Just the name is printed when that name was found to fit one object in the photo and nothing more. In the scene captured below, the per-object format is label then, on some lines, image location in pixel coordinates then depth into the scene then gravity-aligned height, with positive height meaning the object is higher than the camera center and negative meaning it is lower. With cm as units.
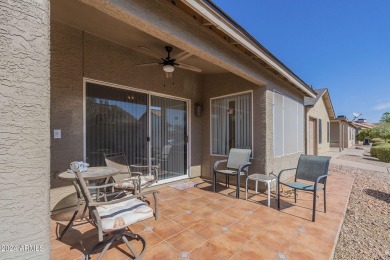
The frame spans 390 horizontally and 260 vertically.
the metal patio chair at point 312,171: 341 -80
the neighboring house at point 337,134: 1916 -28
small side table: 400 -104
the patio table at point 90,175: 281 -68
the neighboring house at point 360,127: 2923 +68
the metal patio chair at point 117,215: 202 -100
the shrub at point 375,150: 1138 -125
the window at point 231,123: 529 +28
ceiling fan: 418 +160
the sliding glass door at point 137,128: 407 +11
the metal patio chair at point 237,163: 445 -81
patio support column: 126 +2
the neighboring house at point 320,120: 1011 +70
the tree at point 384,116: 3128 +264
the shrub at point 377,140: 1846 -90
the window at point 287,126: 534 +19
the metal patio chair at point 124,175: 353 -92
